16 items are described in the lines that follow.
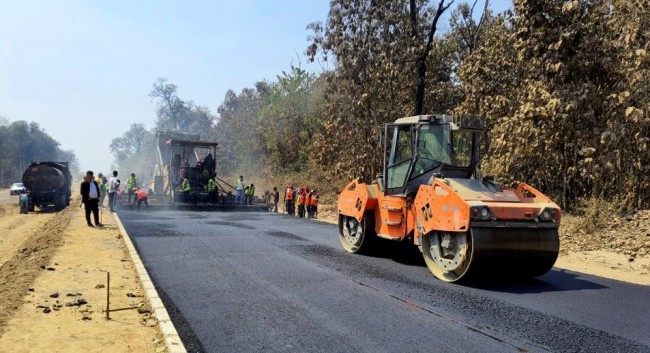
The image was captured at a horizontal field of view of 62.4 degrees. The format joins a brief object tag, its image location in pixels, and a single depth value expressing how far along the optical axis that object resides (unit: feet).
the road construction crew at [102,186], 78.89
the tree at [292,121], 131.03
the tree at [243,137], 157.28
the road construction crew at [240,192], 83.10
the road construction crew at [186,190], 76.95
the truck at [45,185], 84.89
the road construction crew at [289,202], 78.54
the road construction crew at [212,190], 79.05
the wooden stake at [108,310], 19.05
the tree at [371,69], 65.98
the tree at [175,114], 299.17
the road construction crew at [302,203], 74.23
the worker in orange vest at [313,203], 74.18
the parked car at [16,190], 151.43
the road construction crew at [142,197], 69.72
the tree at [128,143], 497.87
